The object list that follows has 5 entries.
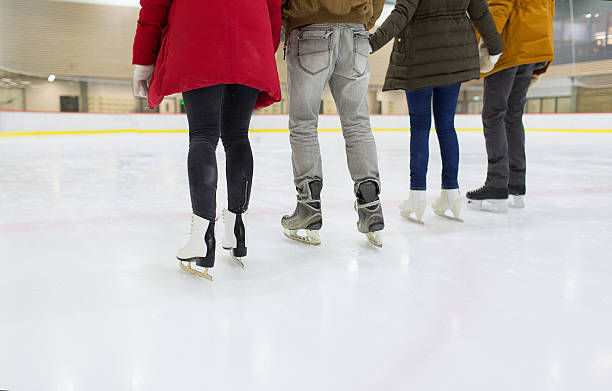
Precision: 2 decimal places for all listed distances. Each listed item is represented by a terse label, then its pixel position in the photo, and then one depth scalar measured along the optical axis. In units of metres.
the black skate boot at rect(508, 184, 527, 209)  2.39
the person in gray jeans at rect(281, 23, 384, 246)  1.55
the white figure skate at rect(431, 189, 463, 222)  2.05
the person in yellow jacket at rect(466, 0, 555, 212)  2.18
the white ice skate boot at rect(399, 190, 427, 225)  2.02
